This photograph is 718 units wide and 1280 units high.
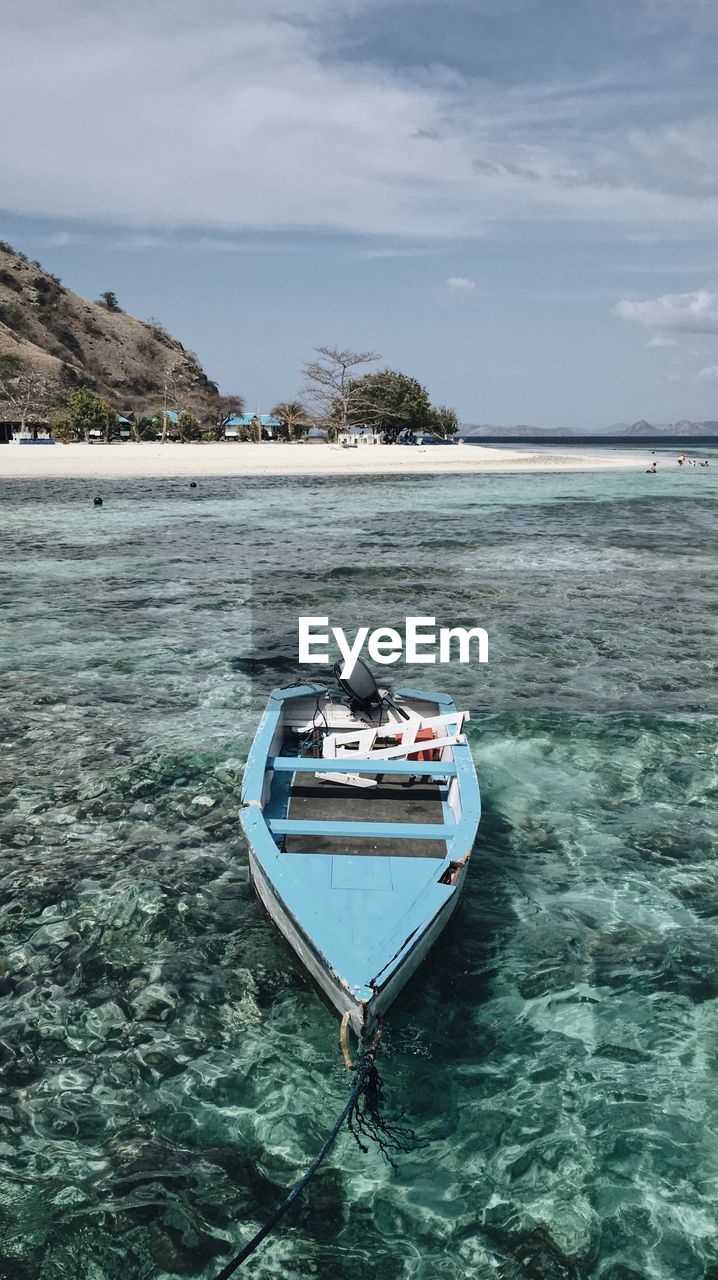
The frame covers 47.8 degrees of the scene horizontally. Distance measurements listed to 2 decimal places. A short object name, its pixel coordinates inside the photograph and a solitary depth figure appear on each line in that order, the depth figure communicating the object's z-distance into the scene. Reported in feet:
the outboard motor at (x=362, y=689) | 32.68
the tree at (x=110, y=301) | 550.77
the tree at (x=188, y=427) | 315.78
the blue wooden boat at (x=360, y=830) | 18.20
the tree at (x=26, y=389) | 322.96
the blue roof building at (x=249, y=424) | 364.21
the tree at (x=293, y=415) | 347.15
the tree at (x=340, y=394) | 320.76
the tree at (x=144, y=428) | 311.27
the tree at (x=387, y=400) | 323.37
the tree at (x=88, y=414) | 291.58
